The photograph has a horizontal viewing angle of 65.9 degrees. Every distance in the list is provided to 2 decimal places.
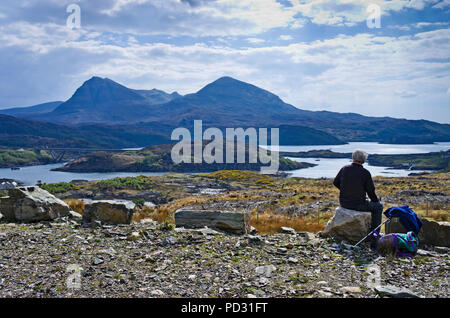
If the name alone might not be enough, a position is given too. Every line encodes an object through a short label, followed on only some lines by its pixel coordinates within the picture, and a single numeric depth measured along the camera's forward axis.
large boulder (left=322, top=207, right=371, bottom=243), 10.62
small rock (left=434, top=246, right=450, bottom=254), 10.12
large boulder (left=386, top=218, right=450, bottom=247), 10.61
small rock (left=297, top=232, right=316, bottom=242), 11.51
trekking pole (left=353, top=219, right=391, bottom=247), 10.08
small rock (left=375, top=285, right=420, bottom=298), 6.67
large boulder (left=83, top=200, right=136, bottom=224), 14.02
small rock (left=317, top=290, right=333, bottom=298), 6.88
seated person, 10.50
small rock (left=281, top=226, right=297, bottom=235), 12.86
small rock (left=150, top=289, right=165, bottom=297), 7.06
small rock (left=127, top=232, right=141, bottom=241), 11.15
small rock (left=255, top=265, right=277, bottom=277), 8.30
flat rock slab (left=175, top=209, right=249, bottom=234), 12.80
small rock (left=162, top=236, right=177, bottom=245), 10.68
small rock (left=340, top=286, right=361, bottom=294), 7.10
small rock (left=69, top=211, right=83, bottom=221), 14.88
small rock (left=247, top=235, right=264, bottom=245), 10.84
